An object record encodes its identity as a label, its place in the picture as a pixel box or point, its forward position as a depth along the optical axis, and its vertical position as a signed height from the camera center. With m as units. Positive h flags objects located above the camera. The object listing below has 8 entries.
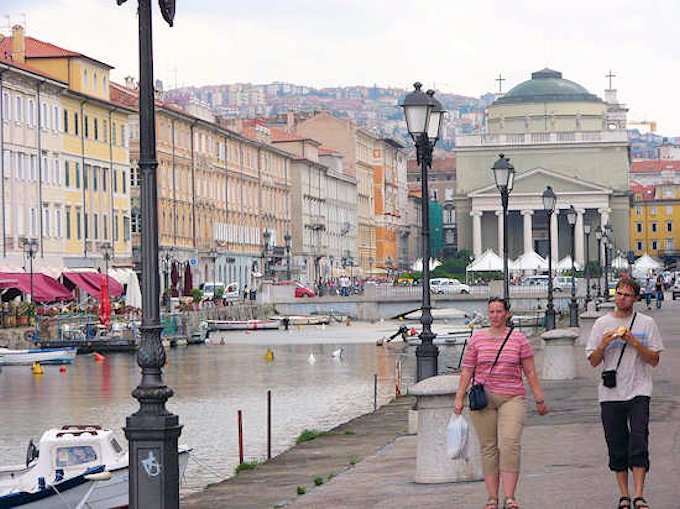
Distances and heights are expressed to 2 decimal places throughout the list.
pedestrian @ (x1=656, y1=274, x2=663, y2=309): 85.94 -0.93
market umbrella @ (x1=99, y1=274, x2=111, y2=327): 74.38 -0.84
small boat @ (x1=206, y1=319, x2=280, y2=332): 99.25 -2.49
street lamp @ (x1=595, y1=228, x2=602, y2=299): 91.34 -0.27
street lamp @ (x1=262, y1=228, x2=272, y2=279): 140.25 +2.44
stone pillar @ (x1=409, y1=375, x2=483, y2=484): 17.19 -1.61
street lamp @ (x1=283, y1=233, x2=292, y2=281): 124.68 +1.94
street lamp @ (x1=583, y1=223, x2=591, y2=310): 85.70 +2.18
